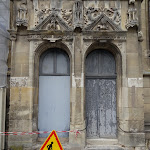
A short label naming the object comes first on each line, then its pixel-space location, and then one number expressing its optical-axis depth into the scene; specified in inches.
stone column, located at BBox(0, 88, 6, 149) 217.0
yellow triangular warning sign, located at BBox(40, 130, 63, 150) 143.4
